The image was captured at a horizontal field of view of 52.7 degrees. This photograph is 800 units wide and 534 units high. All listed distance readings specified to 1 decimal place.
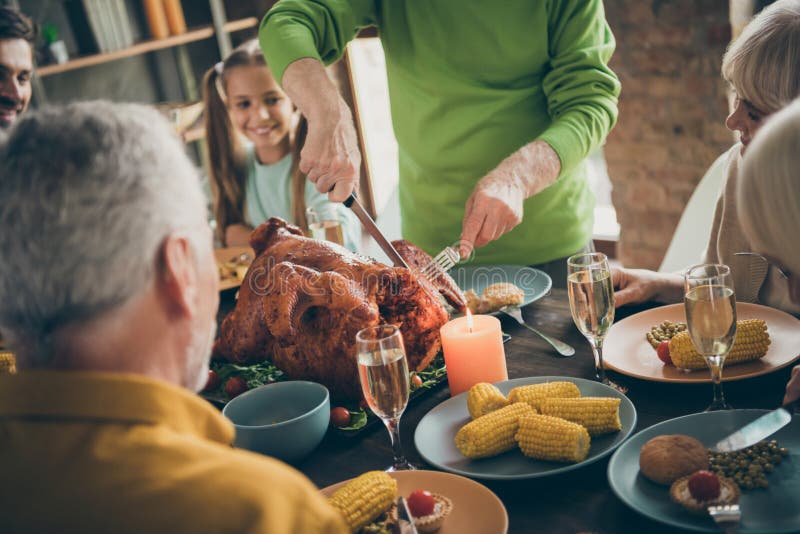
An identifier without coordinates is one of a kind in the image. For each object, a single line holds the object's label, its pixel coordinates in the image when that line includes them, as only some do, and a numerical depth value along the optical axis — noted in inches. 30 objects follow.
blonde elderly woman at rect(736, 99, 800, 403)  37.5
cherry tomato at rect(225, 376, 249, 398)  66.1
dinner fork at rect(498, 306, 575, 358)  64.2
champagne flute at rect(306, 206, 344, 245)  85.6
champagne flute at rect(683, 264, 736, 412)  50.3
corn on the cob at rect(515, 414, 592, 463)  47.9
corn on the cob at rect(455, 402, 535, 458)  50.7
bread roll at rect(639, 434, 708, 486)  44.0
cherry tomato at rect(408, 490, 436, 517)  44.8
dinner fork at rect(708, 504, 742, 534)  39.2
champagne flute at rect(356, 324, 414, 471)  50.3
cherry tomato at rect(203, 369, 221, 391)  69.2
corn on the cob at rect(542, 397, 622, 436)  50.3
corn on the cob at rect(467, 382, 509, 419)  54.5
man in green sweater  79.0
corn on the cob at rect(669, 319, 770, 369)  55.7
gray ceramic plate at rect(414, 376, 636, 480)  48.4
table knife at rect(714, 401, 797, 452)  44.9
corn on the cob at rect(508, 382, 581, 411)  53.4
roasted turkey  62.0
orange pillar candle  59.2
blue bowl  54.0
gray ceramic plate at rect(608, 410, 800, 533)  40.3
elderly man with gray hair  28.5
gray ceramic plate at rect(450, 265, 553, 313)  78.0
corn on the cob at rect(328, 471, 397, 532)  44.6
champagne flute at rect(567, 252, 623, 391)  57.0
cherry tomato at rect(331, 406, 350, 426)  58.4
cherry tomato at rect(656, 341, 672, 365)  58.5
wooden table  44.0
